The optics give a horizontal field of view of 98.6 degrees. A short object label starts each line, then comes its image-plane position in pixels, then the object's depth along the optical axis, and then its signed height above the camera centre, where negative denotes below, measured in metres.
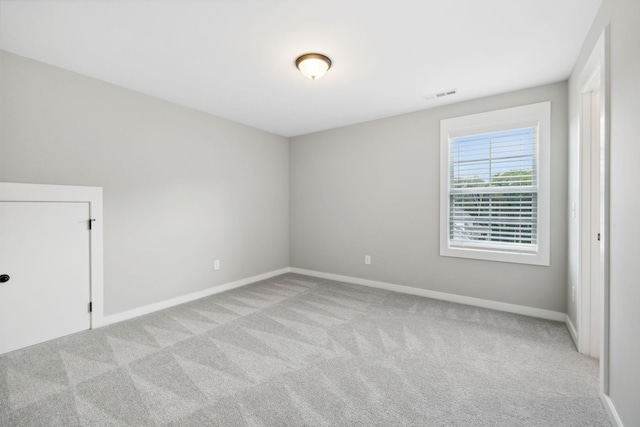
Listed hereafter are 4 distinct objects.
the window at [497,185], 3.03 +0.33
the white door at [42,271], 2.31 -0.54
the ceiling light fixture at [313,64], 2.38 +1.31
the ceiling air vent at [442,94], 3.16 +1.40
